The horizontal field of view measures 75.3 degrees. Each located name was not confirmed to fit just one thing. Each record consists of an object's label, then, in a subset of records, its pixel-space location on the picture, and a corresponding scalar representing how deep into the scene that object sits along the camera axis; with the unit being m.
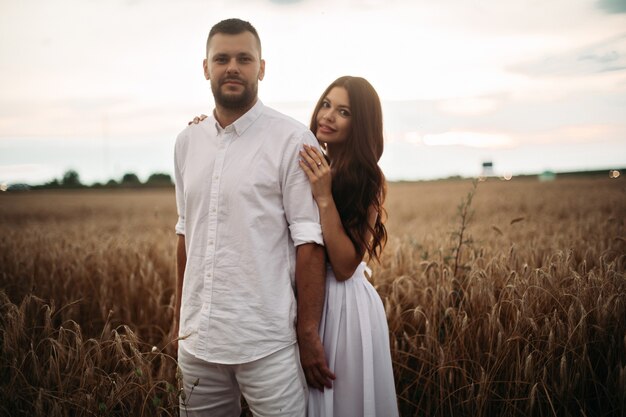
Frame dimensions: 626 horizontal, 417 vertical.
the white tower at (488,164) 78.75
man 1.71
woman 1.81
